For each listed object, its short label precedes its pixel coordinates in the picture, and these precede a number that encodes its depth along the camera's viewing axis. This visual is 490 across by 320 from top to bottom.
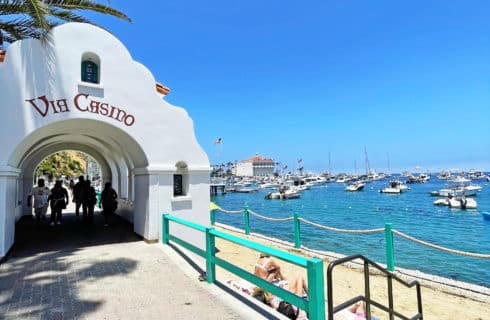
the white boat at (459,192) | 51.78
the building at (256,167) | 163.25
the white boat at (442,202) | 42.74
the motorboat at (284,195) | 60.76
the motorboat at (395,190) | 67.69
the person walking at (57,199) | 11.07
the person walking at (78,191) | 12.20
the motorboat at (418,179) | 112.47
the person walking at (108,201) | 11.06
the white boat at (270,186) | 99.12
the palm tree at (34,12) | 8.12
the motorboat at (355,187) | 78.07
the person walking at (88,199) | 11.62
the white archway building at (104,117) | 6.83
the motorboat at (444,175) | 125.43
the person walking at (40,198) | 11.45
